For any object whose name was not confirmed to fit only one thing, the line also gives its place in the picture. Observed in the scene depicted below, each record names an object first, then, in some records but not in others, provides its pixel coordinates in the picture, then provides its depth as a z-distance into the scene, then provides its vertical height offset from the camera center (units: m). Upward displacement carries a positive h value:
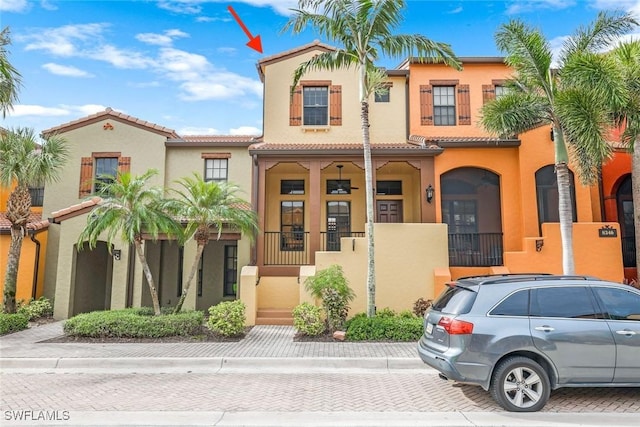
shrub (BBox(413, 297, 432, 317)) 11.02 -1.77
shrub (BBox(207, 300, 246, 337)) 9.57 -1.89
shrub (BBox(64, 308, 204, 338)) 9.49 -2.04
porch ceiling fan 15.42 +2.37
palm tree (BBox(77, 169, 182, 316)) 9.76 +0.80
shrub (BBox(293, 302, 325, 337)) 9.57 -1.90
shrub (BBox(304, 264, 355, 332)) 9.70 -1.22
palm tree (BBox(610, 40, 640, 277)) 9.88 +4.23
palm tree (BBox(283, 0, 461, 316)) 9.91 +5.69
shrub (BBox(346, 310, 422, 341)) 9.16 -2.04
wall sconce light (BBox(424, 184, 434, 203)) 12.84 +1.82
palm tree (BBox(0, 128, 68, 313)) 11.28 +2.20
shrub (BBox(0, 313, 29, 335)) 10.44 -2.21
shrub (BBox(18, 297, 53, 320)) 12.56 -2.16
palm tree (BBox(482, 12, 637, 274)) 8.73 +3.80
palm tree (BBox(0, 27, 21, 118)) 10.12 +4.55
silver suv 5.02 -1.32
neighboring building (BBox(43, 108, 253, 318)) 14.66 +3.05
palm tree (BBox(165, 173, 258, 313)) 10.21 +0.96
